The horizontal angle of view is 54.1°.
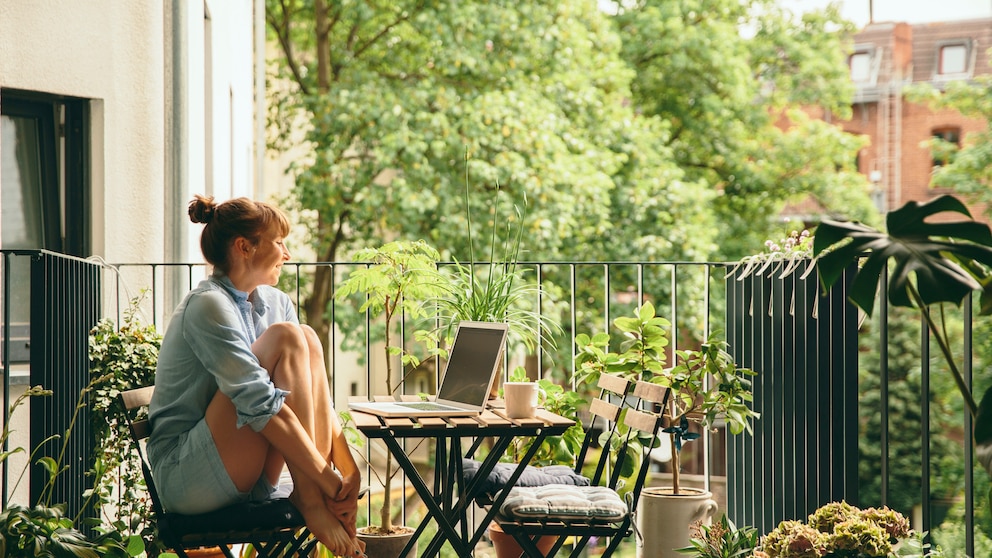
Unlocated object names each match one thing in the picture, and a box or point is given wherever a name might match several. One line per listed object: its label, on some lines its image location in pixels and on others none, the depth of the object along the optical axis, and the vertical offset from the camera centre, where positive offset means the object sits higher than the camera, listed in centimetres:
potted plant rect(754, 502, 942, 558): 234 -71
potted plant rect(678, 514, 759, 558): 279 -85
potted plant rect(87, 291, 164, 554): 316 -46
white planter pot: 326 -91
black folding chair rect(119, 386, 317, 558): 249 -71
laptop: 283 -38
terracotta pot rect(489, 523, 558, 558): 327 -100
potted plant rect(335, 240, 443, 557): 354 -13
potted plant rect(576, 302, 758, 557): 321 -50
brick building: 2256 +370
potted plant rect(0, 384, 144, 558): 233 -70
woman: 247 -41
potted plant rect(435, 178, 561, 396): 342 -18
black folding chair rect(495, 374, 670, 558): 270 -73
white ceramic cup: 276 -43
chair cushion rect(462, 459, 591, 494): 292 -71
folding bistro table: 258 -54
